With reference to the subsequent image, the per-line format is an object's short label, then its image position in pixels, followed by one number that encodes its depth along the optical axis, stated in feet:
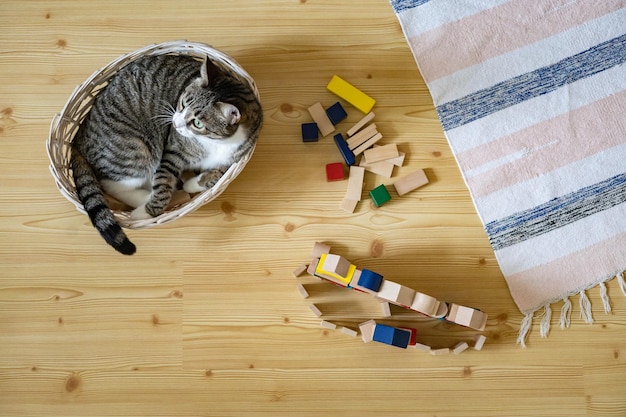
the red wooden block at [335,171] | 4.79
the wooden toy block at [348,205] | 4.79
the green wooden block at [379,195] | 4.74
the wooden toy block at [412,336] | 4.50
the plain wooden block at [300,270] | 4.71
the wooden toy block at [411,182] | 4.80
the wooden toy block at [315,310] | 4.66
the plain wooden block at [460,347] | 4.59
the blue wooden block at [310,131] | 4.82
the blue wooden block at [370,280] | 4.12
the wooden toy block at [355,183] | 4.78
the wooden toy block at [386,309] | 4.58
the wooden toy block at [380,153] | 4.83
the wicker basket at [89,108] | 4.24
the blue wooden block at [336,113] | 4.84
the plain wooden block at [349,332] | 4.63
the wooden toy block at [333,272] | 4.16
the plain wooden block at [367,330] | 4.41
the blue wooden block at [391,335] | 4.32
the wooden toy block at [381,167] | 4.83
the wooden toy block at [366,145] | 4.84
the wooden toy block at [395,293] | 4.16
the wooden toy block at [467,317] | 4.32
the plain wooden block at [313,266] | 4.57
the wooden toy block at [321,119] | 4.87
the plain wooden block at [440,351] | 4.58
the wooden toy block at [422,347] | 4.52
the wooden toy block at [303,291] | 4.69
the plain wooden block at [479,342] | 4.59
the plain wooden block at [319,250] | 4.67
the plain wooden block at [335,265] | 4.13
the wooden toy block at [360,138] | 4.85
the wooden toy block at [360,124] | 4.87
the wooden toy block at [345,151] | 4.80
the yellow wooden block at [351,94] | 4.90
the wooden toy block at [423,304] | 4.24
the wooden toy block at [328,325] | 4.62
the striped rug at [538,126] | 4.78
